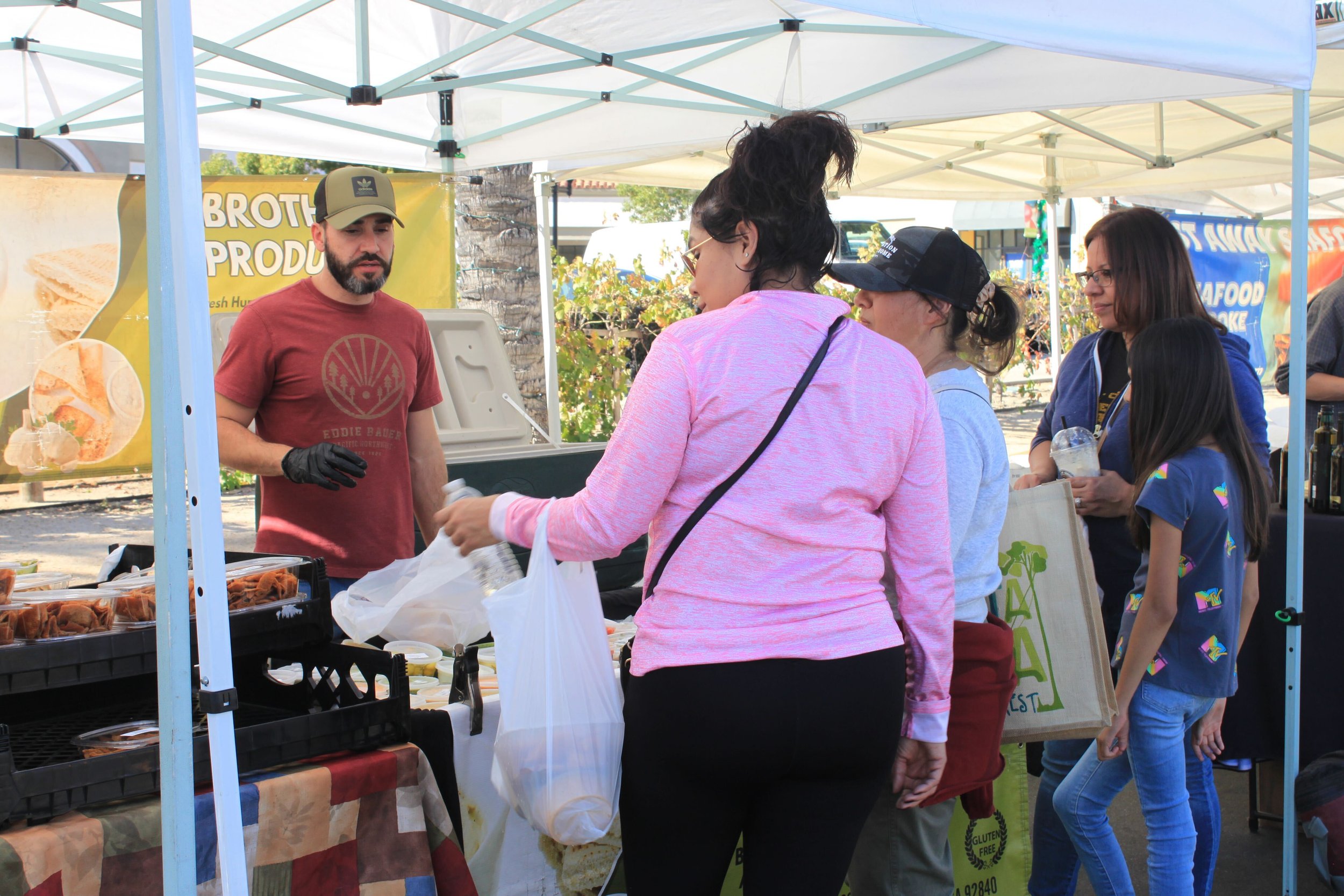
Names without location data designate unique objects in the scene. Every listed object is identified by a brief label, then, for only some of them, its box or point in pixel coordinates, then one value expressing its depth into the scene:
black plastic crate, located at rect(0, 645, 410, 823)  1.41
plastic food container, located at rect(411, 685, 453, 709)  2.06
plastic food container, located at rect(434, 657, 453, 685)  2.27
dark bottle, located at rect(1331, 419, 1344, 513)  3.19
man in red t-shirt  2.58
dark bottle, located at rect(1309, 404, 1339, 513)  3.23
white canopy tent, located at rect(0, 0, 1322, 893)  3.55
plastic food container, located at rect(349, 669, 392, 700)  2.10
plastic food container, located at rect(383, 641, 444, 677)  2.27
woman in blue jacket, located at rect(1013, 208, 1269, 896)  2.63
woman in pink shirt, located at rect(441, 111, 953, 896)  1.43
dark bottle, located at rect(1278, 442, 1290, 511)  3.47
